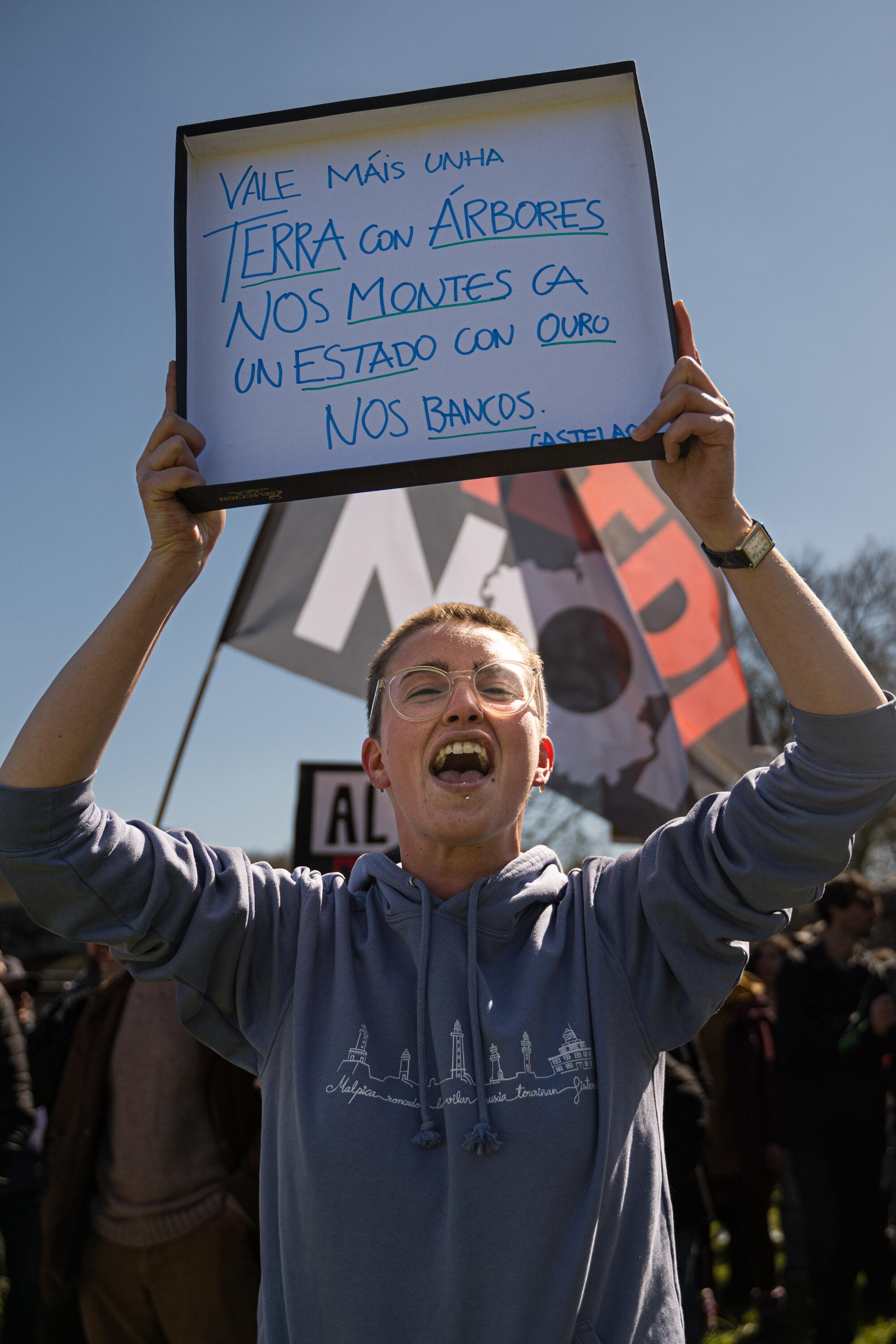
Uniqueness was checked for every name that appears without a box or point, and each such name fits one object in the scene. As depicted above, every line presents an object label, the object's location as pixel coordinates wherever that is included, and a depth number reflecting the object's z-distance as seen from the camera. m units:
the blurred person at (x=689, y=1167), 3.64
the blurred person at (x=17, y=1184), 4.40
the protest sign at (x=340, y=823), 4.86
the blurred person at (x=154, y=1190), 3.46
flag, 6.02
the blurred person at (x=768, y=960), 7.18
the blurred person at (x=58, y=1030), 4.38
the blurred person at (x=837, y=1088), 4.82
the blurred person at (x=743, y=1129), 5.58
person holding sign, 1.56
